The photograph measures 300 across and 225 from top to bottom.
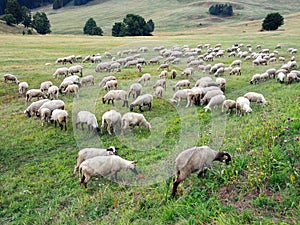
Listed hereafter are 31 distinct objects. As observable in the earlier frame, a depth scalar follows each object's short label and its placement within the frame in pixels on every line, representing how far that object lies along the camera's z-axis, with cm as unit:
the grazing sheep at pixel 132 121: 1218
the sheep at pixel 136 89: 1714
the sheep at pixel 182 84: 1864
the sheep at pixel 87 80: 2059
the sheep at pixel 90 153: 916
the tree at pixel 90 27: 8569
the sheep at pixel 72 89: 1830
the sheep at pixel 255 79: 1906
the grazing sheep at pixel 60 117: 1273
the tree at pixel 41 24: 8194
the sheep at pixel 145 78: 2069
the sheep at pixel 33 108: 1486
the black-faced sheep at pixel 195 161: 663
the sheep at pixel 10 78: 2103
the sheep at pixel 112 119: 1218
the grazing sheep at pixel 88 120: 1227
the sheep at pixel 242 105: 1267
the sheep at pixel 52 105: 1413
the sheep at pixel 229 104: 1330
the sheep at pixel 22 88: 1903
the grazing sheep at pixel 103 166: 816
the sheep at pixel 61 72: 2295
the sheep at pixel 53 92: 1755
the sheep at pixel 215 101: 1405
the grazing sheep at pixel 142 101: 1473
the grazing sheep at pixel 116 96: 1583
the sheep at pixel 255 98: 1356
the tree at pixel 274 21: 6208
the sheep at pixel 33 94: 1727
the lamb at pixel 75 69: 2368
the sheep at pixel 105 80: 2036
